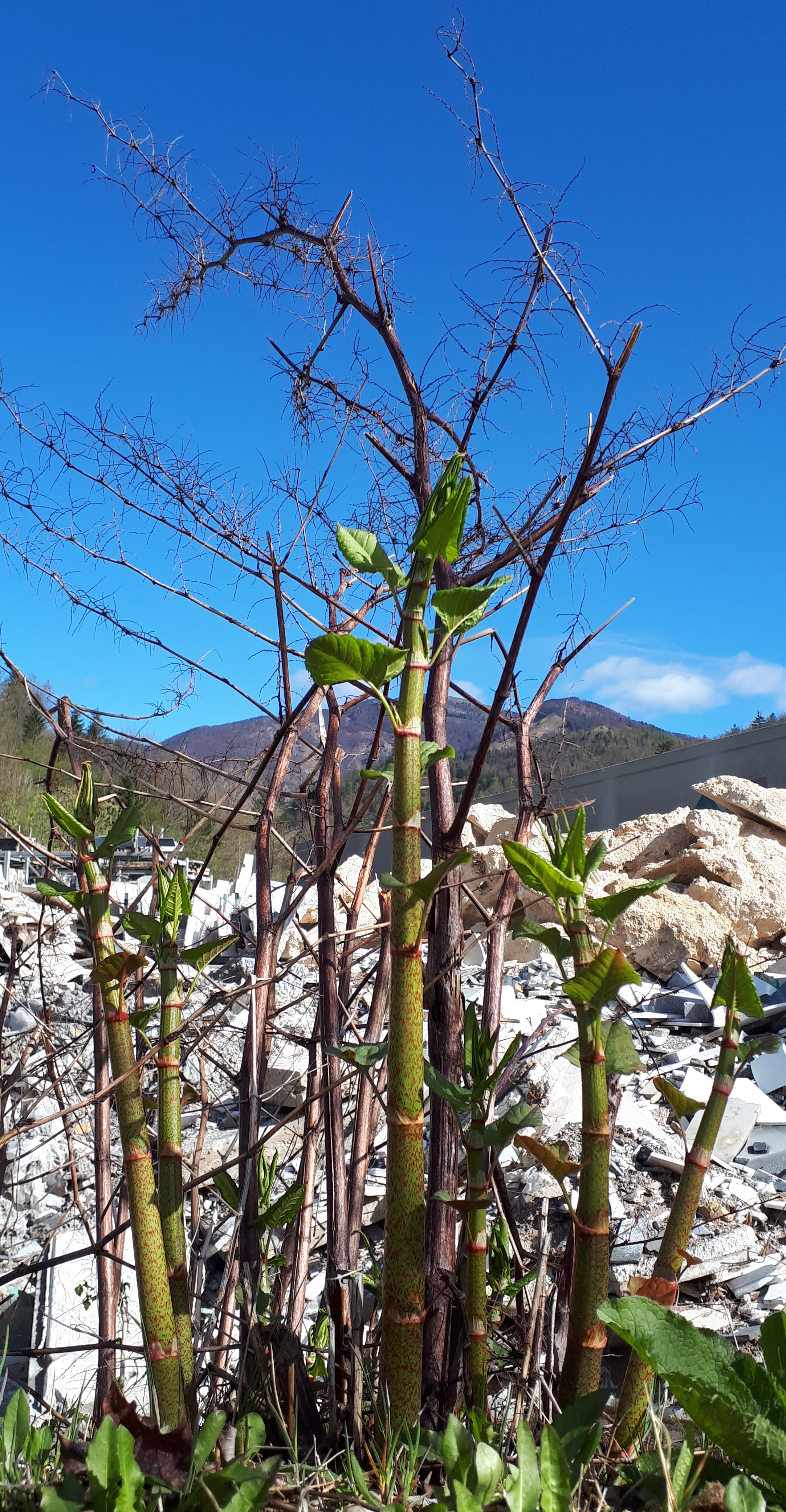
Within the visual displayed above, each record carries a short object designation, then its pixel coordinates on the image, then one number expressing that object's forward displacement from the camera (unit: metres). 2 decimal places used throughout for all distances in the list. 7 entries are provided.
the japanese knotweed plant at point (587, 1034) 0.82
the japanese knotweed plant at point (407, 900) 0.87
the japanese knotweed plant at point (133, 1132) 0.94
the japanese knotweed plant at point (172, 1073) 1.00
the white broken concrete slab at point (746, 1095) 4.27
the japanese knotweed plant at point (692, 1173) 0.96
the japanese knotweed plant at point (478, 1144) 0.93
